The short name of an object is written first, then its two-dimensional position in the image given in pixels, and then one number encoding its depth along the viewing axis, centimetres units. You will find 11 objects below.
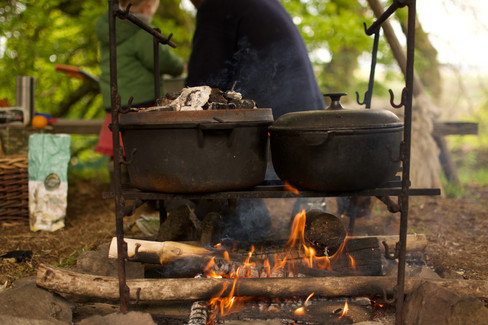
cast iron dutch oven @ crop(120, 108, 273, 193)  206
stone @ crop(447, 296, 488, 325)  188
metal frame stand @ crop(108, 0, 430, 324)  203
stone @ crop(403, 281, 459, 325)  198
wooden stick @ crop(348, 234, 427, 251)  296
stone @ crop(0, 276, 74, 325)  208
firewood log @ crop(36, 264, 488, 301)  229
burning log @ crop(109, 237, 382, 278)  251
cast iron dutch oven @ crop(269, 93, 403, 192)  209
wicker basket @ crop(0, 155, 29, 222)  424
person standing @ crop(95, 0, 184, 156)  441
